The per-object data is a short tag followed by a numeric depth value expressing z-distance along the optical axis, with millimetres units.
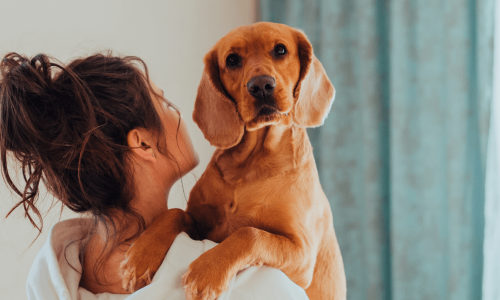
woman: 904
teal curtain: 1978
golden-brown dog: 1048
